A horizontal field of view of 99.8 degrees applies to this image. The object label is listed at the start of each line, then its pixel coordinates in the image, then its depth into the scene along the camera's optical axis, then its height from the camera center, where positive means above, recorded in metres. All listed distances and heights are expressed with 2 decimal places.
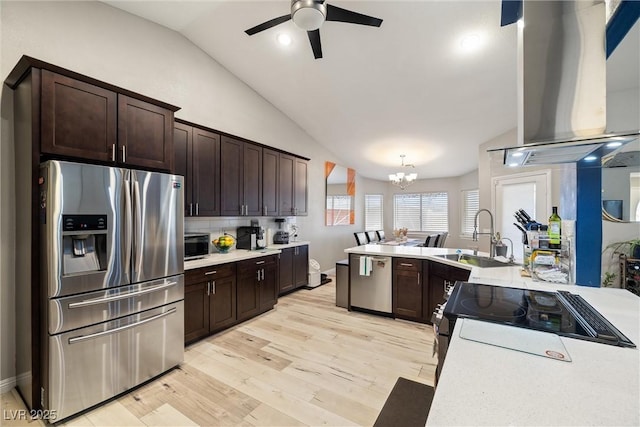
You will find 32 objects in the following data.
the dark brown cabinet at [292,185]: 4.46 +0.45
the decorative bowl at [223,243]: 3.45 -0.42
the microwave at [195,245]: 2.99 -0.40
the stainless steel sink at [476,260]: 2.61 -0.52
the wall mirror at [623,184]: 1.69 +0.21
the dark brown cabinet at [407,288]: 3.29 -0.96
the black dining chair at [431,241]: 5.35 -0.59
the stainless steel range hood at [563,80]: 1.24 +0.64
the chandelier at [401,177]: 5.77 +0.75
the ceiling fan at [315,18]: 1.96 +1.55
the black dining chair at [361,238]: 5.91 -0.60
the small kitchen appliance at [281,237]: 4.58 -0.44
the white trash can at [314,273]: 4.97 -1.16
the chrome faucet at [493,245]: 2.75 -0.34
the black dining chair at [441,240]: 5.57 -0.59
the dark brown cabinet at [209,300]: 2.68 -0.95
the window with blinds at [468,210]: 6.92 +0.05
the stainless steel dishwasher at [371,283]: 3.49 -0.96
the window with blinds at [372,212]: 7.99 -0.02
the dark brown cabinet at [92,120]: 1.76 +0.68
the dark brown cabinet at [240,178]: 3.45 +0.46
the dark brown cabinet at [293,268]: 4.34 -0.97
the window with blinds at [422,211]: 7.62 +0.02
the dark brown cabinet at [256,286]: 3.25 -0.97
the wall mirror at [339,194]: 6.11 +0.44
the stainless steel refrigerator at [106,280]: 1.73 -0.50
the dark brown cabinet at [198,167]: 2.97 +0.52
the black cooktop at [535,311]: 0.99 -0.45
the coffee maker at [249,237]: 3.85 -0.38
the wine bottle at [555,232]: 1.79 -0.13
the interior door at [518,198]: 4.47 +0.24
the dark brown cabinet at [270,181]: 4.09 +0.47
